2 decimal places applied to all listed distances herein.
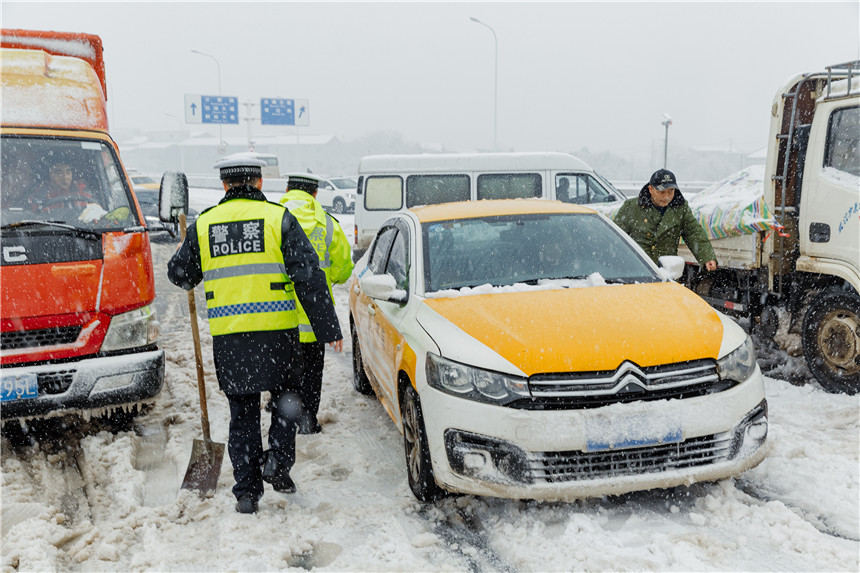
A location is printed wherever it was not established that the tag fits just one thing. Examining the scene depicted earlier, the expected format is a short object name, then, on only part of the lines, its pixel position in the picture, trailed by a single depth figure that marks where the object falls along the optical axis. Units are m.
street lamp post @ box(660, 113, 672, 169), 20.23
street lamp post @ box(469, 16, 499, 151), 34.44
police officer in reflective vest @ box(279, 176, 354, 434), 4.68
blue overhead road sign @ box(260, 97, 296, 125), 47.47
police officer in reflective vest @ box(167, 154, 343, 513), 3.53
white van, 12.02
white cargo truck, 5.33
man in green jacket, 5.94
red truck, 4.29
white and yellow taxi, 3.13
